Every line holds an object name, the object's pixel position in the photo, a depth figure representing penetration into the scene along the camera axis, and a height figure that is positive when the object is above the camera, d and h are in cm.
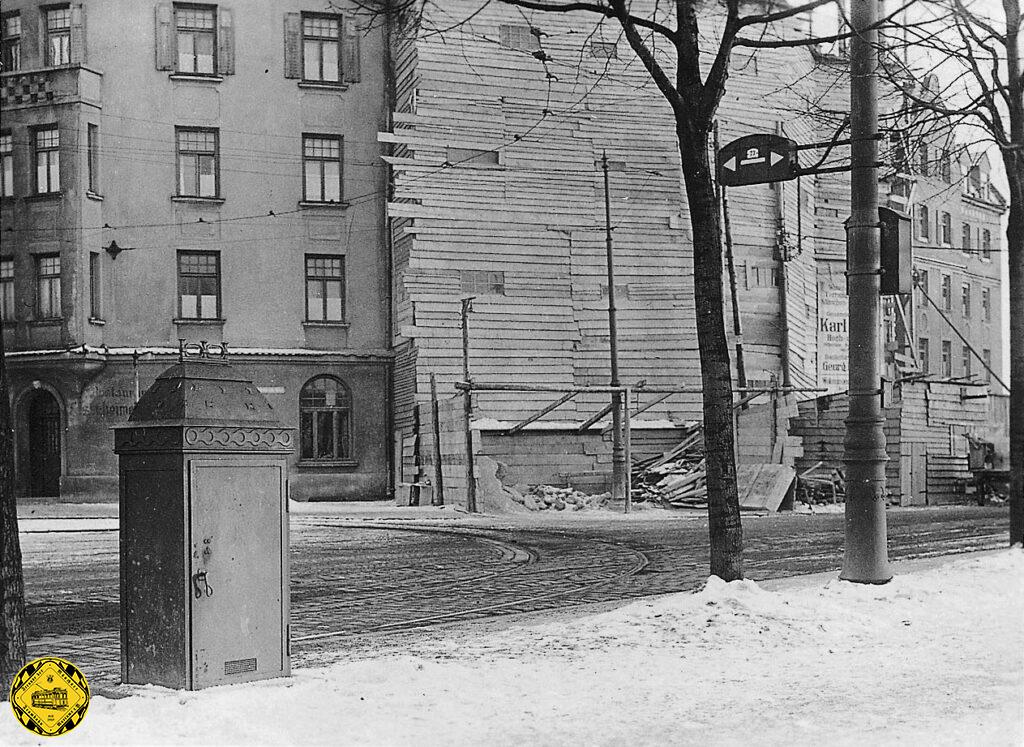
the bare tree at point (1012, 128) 1423 +286
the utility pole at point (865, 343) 1081 +32
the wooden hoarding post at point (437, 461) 3062 -181
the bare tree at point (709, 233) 998 +118
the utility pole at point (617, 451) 2930 -155
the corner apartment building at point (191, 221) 3456 +466
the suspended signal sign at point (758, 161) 1118 +195
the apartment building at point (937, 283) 4256 +430
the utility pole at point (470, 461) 2847 -171
